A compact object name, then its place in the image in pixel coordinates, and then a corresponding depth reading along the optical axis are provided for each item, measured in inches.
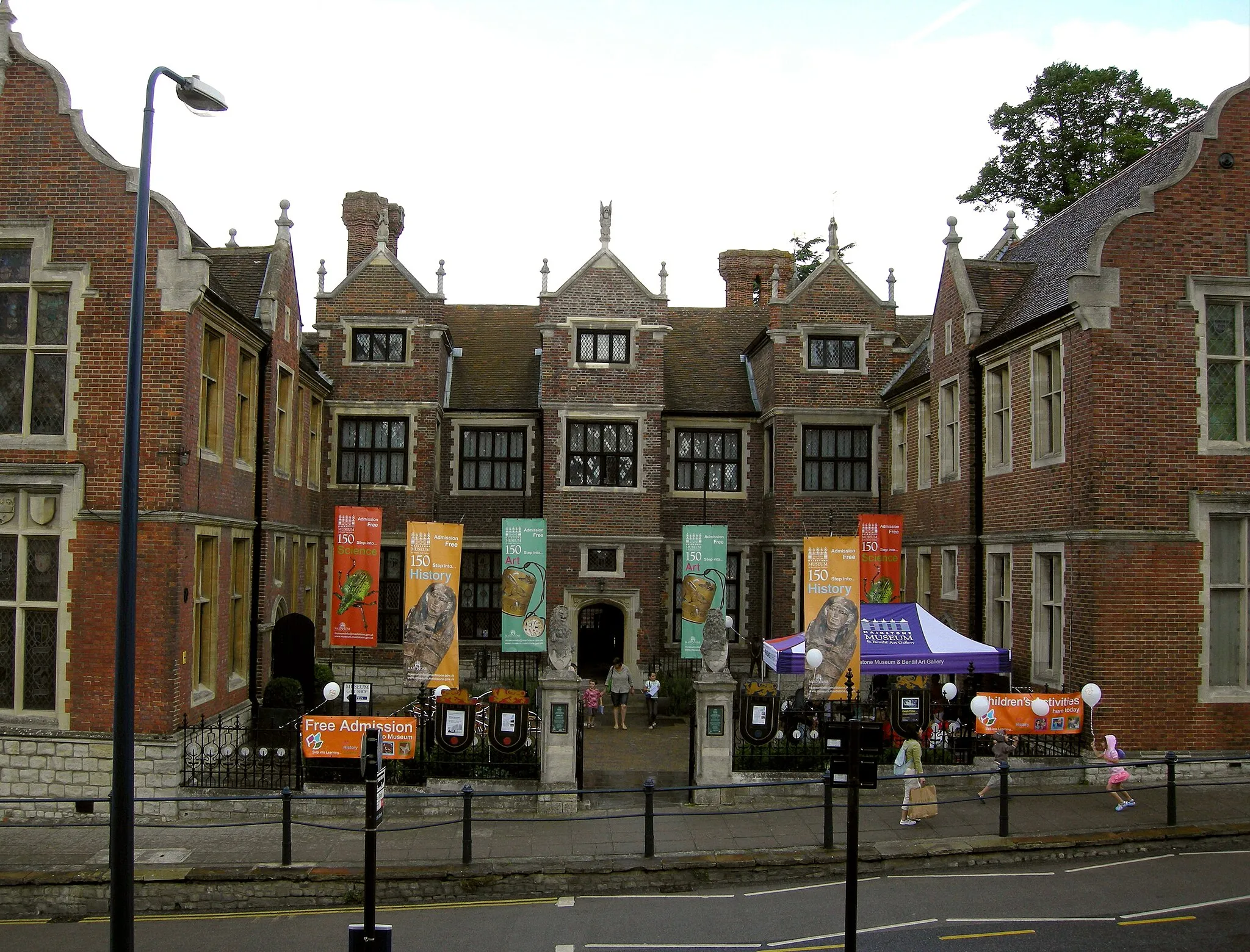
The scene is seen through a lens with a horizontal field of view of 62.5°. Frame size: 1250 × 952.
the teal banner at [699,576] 865.5
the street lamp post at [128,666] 320.2
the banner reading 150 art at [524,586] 810.8
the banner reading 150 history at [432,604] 709.3
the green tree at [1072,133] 1302.9
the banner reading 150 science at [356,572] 810.2
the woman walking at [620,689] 860.6
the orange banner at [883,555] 890.1
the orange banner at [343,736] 593.3
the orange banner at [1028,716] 607.5
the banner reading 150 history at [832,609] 665.6
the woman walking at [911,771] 565.0
